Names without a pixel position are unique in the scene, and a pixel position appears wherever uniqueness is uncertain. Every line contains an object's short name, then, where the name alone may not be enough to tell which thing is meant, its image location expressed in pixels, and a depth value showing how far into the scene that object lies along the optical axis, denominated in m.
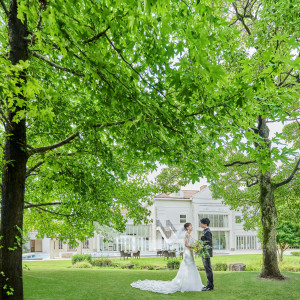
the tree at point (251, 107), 4.67
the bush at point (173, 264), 18.62
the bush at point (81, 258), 22.67
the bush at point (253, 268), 17.70
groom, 9.93
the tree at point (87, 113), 4.03
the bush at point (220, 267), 18.56
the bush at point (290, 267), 17.02
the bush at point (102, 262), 22.22
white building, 39.38
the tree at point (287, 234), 23.86
